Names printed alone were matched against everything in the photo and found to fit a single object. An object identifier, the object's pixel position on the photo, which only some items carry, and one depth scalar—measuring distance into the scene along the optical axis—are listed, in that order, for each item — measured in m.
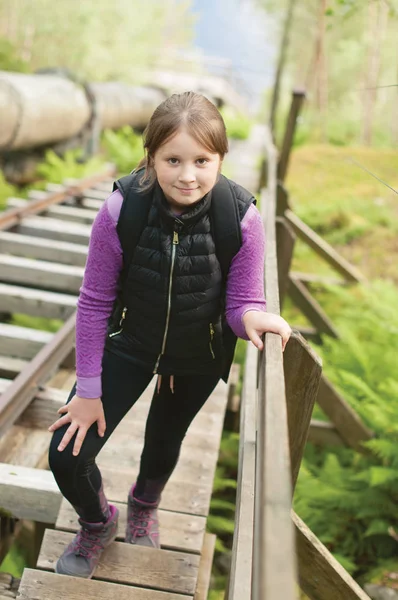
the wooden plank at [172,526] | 2.83
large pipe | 9.51
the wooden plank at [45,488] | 2.83
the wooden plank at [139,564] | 2.57
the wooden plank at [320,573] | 2.34
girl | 1.84
